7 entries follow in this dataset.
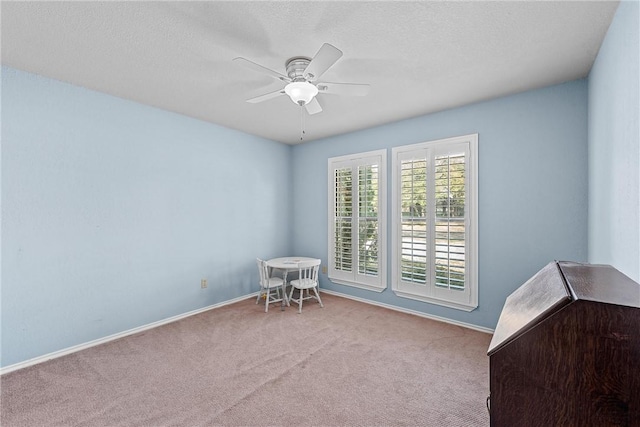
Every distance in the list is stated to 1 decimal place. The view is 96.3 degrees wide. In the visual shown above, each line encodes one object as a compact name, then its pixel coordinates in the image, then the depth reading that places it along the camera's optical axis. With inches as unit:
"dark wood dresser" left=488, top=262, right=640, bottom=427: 32.5
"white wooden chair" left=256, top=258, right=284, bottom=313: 145.6
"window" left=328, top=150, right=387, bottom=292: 153.9
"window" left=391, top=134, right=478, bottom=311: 124.8
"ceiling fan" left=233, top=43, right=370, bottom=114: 72.2
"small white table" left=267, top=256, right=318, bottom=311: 147.9
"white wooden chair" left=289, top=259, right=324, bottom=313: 147.2
